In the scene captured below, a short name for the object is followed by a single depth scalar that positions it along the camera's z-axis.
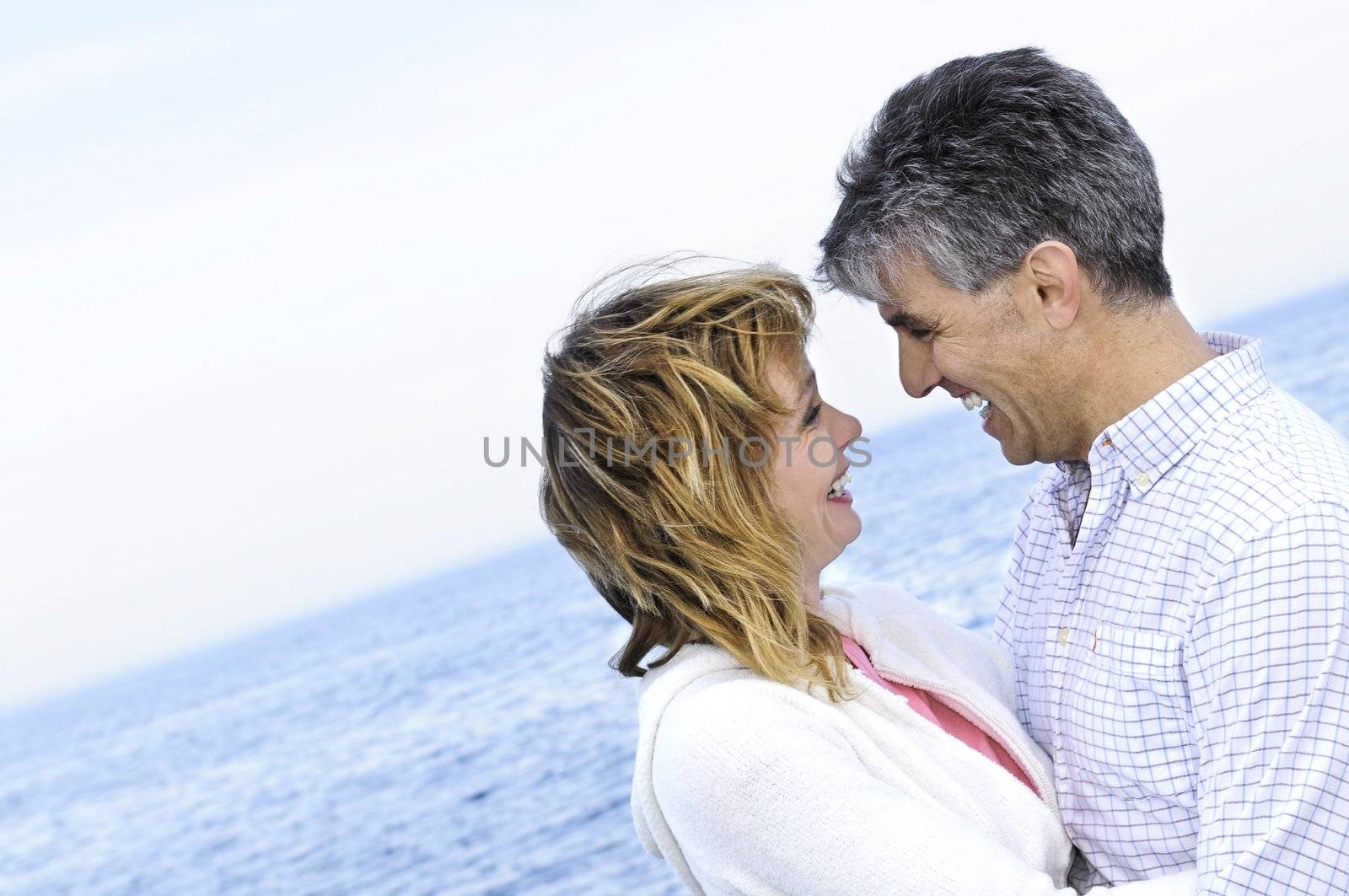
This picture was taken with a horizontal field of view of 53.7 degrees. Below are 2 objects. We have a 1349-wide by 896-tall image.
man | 1.67
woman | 1.84
